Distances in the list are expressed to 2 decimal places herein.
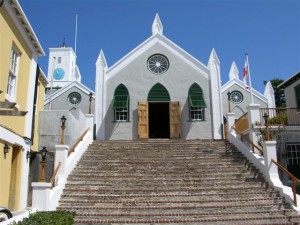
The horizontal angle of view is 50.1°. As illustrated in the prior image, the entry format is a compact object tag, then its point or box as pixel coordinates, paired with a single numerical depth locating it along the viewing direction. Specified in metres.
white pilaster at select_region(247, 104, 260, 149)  15.03
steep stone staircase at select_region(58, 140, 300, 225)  9.77
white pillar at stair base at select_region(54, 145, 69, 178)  12.16
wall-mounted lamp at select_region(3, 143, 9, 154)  10.04
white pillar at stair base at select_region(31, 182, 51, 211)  9.84
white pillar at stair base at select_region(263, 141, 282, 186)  11.96
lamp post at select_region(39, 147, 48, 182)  10.06
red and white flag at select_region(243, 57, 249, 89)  18.33
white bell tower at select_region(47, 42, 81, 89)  61.56
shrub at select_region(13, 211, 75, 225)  6.59
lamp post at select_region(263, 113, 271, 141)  12.62
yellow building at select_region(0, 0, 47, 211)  10.14
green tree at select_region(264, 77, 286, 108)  38.88
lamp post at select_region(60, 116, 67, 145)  12.47
